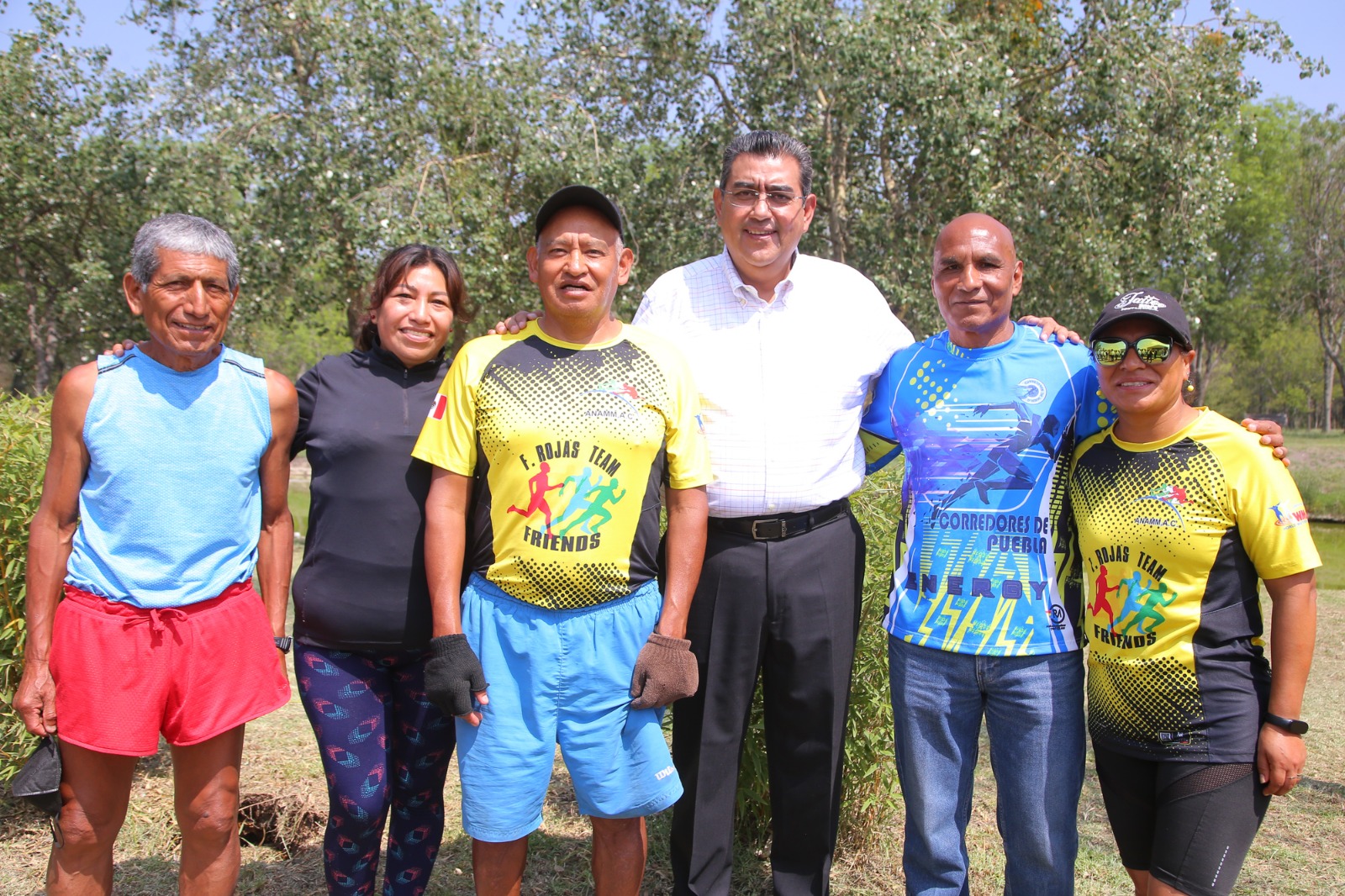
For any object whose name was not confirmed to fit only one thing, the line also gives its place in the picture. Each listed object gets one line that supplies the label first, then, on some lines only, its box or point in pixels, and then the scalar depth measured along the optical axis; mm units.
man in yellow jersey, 2584
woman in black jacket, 2717
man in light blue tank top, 2555
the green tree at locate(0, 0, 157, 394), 11312
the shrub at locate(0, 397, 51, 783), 3826
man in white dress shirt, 2957
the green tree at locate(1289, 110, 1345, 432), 34156
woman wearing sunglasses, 2359
